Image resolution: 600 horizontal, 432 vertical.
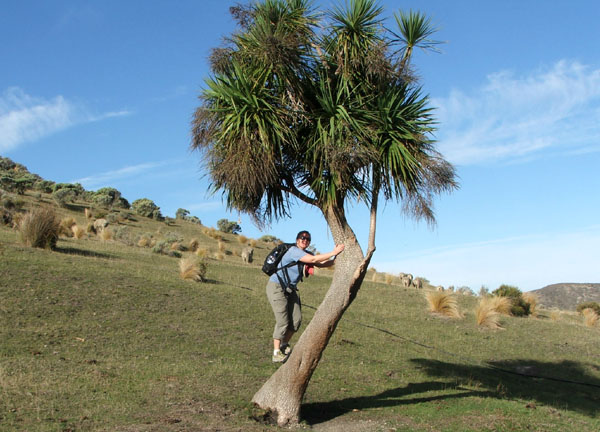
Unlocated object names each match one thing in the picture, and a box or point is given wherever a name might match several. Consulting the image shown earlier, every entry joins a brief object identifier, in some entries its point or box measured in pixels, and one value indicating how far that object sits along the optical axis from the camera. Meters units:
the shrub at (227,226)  48.58
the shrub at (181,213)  55.23
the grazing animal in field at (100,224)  33.41
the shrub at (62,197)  39.50
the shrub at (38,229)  19.89
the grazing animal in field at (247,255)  33.34
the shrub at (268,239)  49.33
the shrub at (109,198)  45.50
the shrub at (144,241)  31.02
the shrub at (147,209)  46.62
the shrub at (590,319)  26.00
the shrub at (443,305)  21.75
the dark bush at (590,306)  34.06
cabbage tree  8.38
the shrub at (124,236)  31.23
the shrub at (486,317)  20.94
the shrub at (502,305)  24.52
